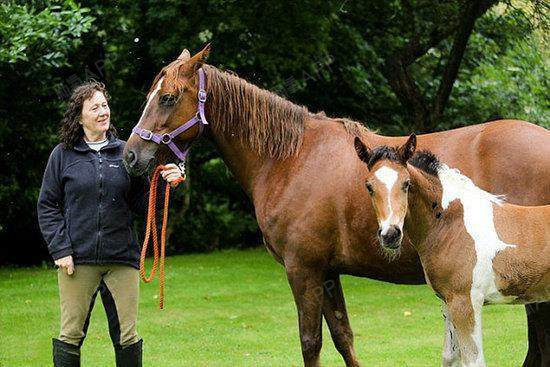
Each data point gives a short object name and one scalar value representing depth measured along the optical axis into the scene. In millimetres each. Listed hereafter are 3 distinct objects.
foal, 8738
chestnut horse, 10390
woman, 9653
